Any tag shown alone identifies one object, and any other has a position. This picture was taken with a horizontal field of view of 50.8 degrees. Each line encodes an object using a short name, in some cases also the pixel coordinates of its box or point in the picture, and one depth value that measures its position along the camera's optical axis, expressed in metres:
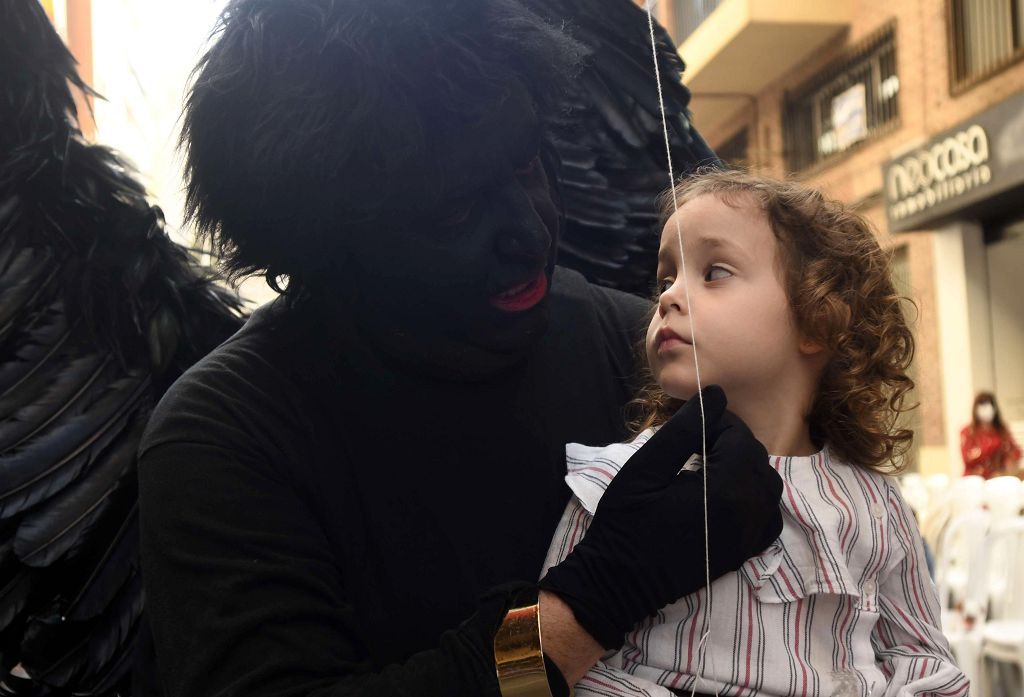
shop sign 7.18
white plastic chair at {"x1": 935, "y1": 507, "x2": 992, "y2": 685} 2.95
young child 1.09
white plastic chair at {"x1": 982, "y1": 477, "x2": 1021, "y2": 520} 2.91
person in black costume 0.99
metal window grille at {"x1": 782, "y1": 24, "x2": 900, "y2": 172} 8.42
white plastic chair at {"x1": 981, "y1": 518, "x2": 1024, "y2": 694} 2.86
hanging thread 1.00
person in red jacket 4.52
